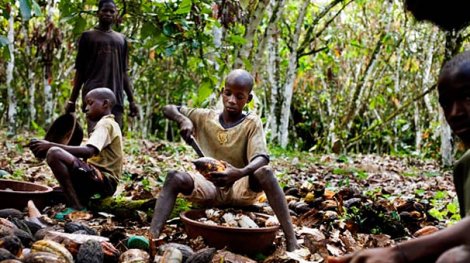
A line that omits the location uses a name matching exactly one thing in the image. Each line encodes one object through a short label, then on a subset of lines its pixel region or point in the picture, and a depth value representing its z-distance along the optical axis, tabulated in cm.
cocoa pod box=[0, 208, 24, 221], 290
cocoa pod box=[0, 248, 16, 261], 191
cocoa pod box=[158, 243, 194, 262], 235
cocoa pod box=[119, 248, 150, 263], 230
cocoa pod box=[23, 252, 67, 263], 197
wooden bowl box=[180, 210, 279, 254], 264
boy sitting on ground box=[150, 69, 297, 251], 293
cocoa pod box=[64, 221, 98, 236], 263
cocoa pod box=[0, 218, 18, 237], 227
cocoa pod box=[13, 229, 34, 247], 235
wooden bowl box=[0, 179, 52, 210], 328
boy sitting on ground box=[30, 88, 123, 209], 344
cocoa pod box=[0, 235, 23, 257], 204
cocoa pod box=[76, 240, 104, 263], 218
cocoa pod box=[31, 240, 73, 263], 209
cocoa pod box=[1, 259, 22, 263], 186
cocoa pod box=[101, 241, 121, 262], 231
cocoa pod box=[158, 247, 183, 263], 225
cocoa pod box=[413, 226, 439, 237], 222
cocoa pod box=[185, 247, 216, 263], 225
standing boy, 504
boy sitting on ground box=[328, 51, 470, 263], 136
